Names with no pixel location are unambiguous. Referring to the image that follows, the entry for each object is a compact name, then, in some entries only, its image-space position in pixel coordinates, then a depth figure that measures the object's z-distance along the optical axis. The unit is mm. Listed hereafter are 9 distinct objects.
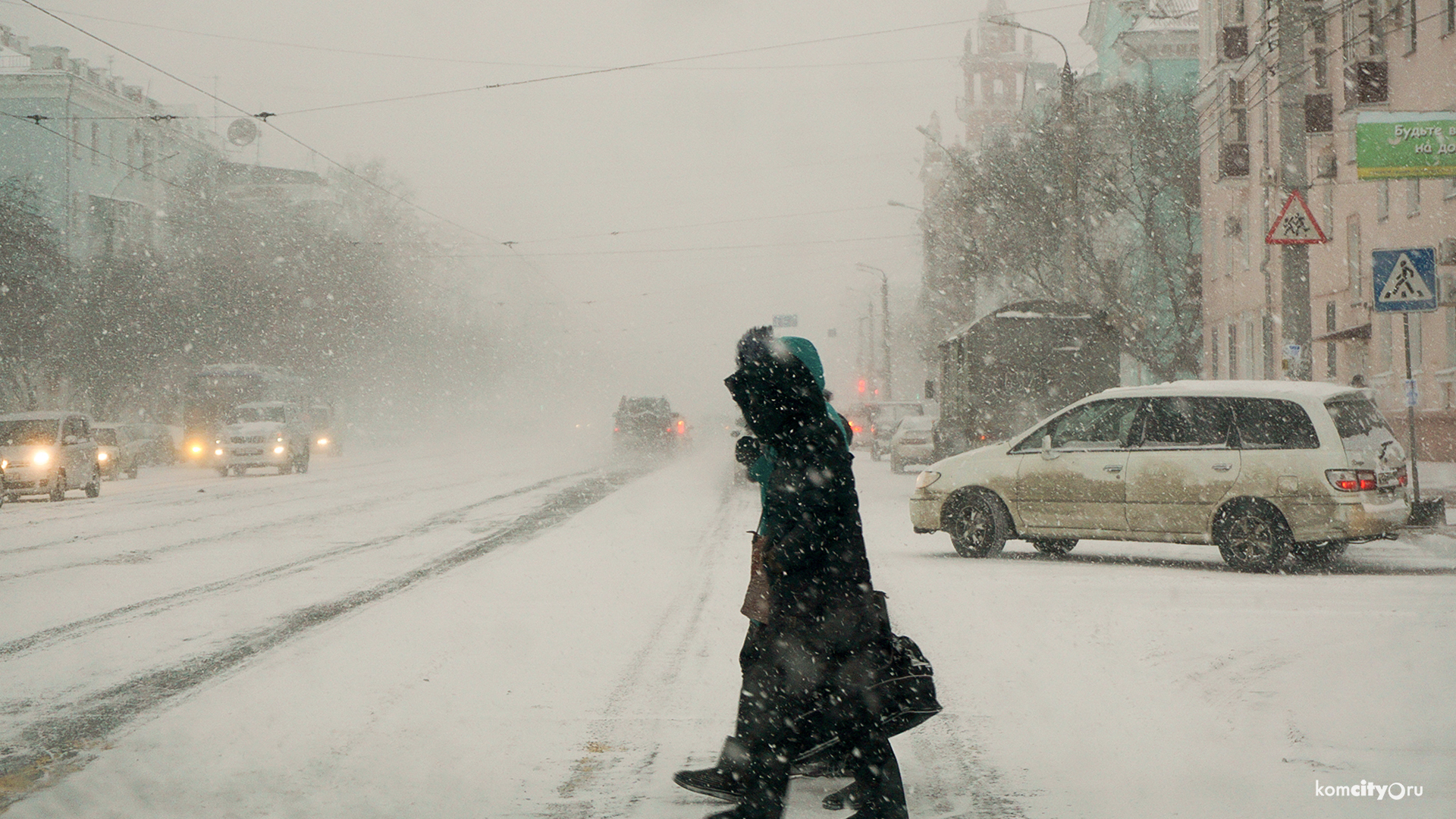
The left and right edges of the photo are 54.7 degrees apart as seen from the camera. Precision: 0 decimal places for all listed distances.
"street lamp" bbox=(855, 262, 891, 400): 60625
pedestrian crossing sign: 15359
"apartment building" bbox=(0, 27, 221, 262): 58125
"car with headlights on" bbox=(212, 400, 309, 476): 35031
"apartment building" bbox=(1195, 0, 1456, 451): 27531
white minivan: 11648
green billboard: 14984
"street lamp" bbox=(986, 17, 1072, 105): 29223
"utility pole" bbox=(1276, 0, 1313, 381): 16875
